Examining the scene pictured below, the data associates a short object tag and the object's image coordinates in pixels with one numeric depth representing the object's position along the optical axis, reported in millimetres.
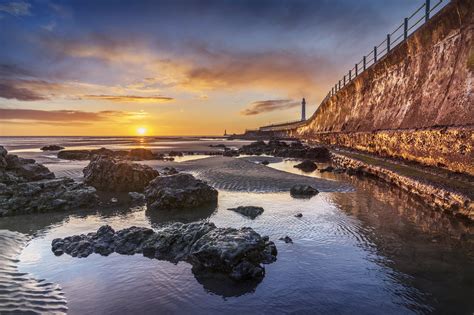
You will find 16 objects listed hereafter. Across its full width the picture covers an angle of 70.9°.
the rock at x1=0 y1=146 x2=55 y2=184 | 9742
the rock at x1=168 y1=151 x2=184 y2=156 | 27762
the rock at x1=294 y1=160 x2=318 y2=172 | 16422
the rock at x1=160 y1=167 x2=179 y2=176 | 13869
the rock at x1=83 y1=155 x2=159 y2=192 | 10414
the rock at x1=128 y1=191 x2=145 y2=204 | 8828
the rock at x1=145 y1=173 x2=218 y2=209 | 8023
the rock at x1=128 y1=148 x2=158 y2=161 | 22589
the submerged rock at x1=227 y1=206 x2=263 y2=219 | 7370
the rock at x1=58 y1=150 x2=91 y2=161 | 22477
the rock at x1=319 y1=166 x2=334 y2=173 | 15361
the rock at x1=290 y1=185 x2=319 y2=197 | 9797
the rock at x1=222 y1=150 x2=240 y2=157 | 25791
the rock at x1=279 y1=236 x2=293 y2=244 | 5562
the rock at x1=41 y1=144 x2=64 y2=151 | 35894
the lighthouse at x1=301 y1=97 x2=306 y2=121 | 78712
